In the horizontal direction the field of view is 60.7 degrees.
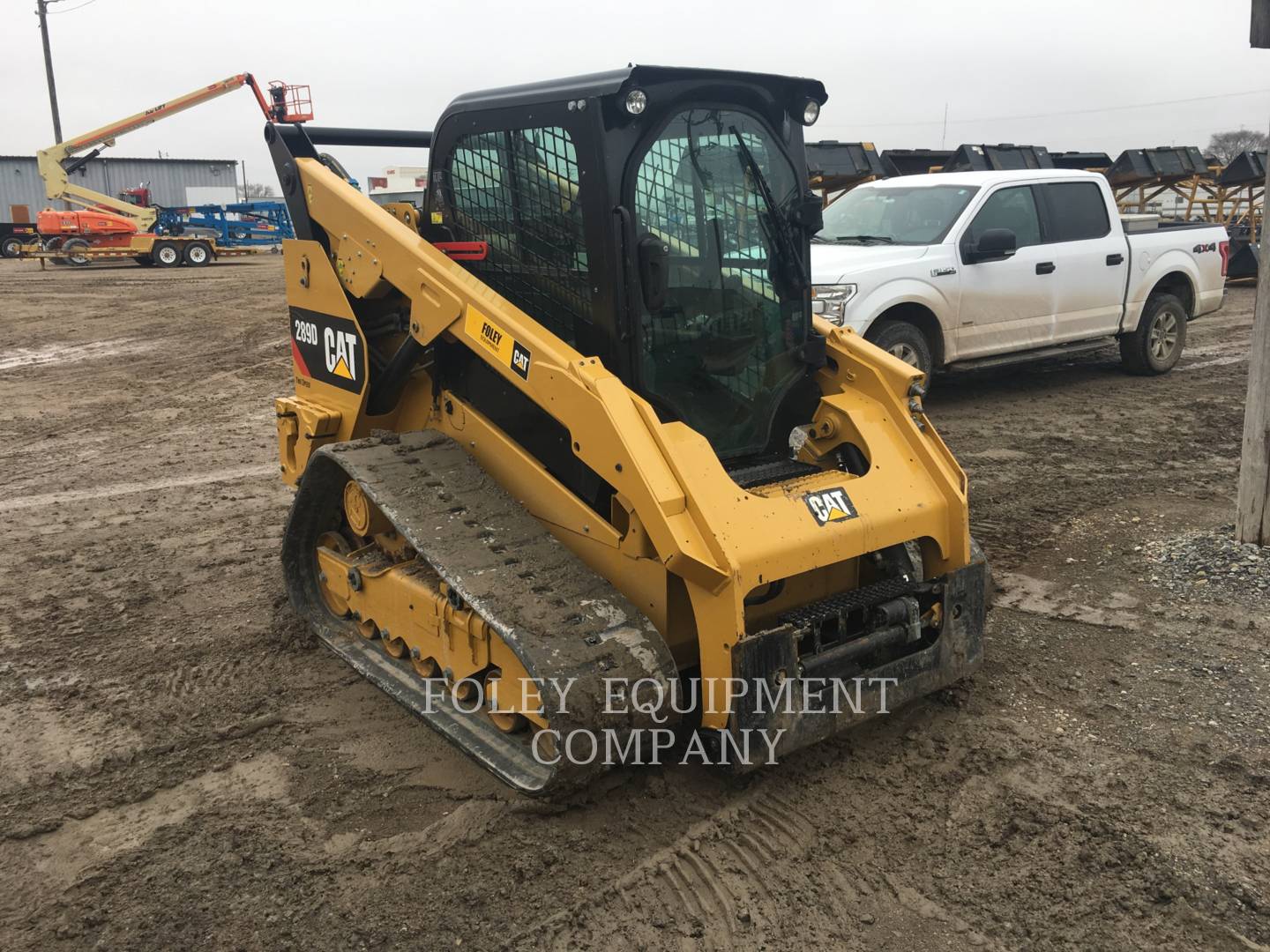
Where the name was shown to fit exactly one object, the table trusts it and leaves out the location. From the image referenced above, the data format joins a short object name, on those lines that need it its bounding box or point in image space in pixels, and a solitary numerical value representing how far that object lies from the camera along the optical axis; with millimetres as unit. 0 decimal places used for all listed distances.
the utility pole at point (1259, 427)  5344
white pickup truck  8367
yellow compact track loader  3357
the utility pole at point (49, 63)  37750
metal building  45250
